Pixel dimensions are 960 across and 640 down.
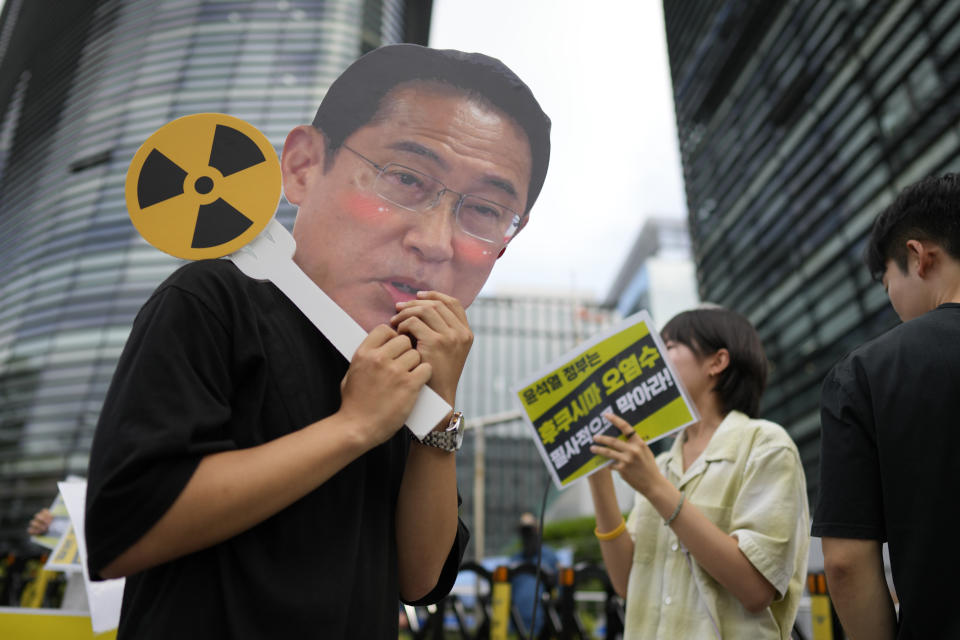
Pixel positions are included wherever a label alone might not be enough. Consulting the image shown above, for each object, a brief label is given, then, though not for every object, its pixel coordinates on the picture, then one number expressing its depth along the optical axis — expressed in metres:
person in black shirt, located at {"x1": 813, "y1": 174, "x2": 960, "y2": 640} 1.20
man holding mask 0.80
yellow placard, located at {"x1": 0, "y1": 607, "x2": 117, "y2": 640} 1.95
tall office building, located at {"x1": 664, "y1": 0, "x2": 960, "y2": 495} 15.02
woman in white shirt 1.67
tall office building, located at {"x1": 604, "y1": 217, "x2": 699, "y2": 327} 43.59
